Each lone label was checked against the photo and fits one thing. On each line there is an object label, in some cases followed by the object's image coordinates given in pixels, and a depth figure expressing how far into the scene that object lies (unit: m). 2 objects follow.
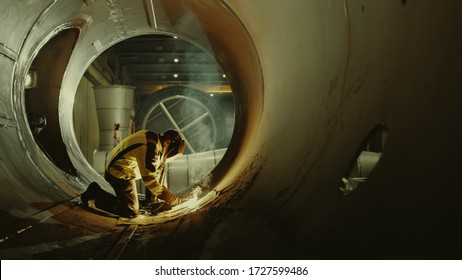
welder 4.70
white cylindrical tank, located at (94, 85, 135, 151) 9.45
